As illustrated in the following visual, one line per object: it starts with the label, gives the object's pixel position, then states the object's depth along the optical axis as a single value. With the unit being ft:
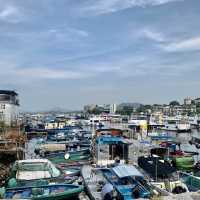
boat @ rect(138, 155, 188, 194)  40.29
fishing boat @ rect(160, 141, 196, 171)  65.27
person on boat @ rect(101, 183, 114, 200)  36.61
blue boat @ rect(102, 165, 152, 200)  36.52
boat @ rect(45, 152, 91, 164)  71.65
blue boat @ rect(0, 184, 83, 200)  37.69
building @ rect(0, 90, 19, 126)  114.96
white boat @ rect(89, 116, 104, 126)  190.86
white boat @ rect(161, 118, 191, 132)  164.00
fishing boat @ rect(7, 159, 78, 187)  45.30
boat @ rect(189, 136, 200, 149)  108.48
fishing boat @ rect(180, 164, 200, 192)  42.59
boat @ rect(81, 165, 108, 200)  40.17
